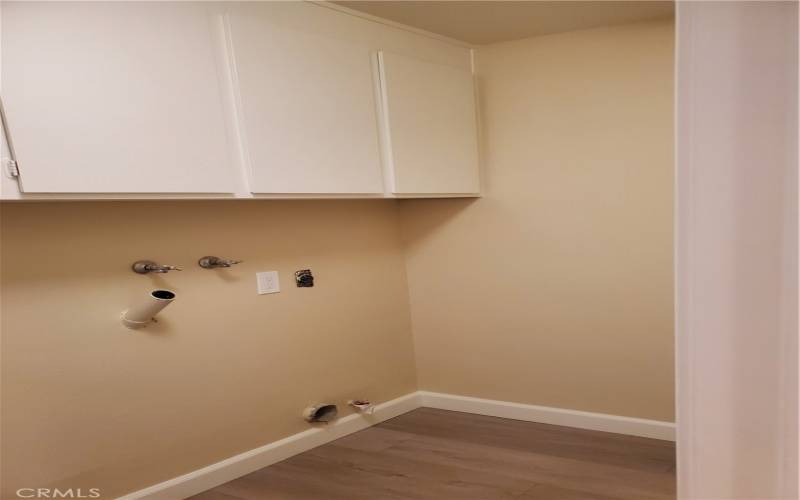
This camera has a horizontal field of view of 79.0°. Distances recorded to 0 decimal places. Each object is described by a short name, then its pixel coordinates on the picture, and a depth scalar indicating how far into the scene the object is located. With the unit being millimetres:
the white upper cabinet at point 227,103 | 1463
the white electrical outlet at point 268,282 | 2395
